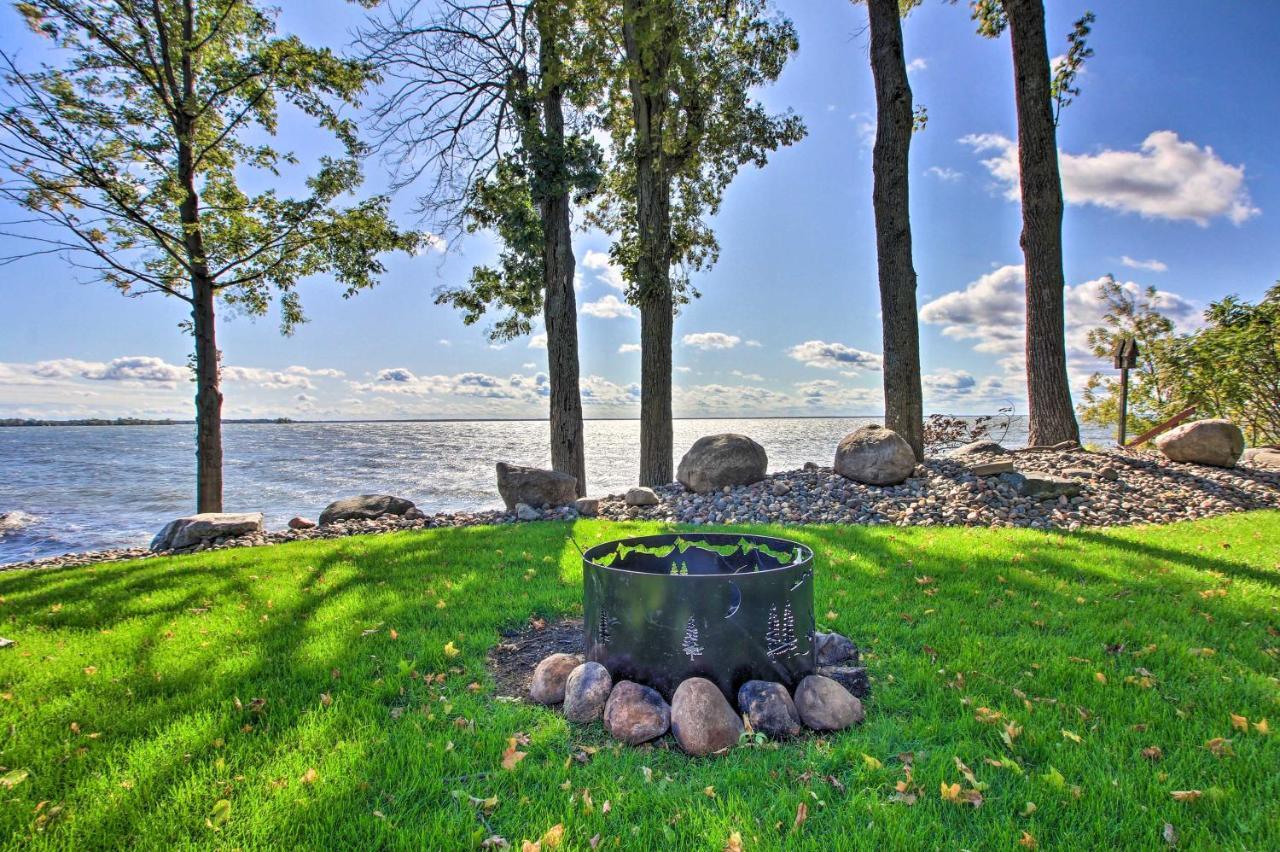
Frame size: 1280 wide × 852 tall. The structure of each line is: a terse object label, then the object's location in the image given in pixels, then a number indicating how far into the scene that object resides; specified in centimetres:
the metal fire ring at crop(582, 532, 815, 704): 278
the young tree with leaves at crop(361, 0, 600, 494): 993
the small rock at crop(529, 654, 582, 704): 307
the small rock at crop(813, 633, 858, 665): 337
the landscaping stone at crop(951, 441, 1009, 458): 908
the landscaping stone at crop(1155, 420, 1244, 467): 906
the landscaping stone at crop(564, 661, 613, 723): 287
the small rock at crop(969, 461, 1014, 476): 813
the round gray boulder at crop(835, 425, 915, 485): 835
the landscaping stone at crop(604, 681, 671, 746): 267
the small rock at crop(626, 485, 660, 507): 893
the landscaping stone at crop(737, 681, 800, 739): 268
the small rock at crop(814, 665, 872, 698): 306
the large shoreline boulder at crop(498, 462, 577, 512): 938
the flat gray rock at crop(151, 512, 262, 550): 842
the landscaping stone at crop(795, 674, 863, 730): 275
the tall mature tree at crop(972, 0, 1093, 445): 959
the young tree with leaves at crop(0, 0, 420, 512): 871
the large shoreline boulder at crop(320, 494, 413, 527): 981
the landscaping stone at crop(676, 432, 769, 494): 910
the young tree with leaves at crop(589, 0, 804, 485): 965
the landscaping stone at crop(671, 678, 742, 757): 258
